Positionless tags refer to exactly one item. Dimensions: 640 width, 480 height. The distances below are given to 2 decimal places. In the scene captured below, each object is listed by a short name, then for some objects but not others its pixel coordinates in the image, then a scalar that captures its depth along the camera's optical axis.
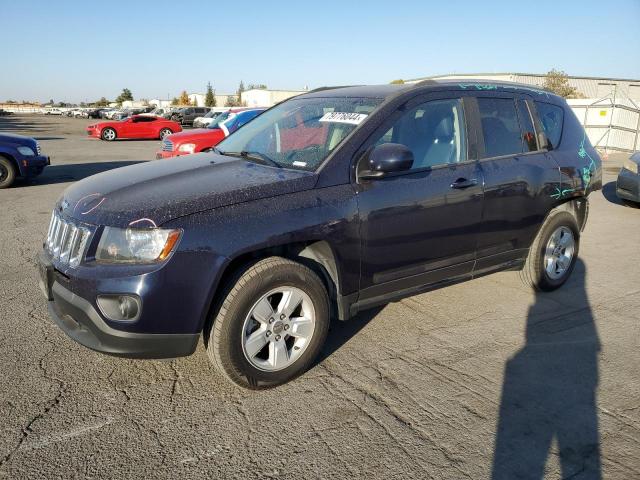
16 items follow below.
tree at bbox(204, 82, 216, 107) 85.56
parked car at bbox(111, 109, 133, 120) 43.14
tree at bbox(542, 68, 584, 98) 42.79
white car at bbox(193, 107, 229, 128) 29.80
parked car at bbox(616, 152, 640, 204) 8.84
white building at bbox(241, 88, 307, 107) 65.12
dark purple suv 2.80
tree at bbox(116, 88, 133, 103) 121.62
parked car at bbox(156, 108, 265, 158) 10.66
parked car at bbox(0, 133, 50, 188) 10.41
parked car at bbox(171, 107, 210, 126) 40.28
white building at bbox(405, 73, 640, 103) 43.59
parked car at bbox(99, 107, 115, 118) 61.66
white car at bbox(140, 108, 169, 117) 48.34
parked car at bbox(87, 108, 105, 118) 63.97
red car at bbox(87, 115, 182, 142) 25.08
